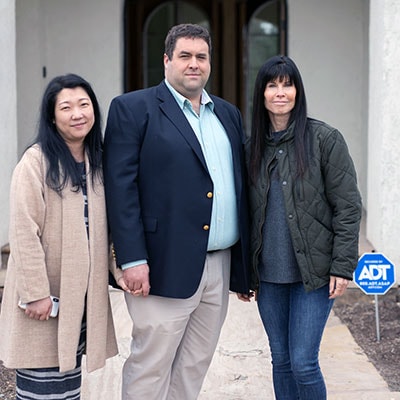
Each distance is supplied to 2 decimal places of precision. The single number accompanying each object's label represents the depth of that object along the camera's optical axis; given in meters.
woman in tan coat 3.19
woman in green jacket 3.46
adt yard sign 5.27
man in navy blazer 3.39
